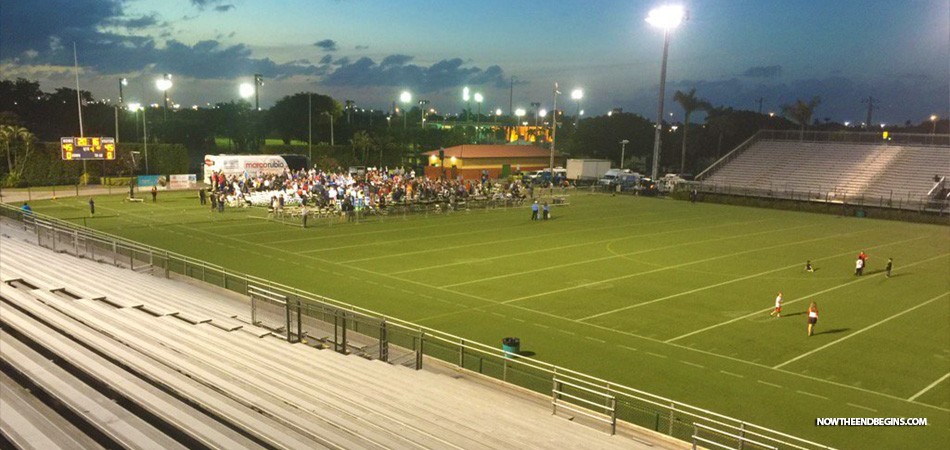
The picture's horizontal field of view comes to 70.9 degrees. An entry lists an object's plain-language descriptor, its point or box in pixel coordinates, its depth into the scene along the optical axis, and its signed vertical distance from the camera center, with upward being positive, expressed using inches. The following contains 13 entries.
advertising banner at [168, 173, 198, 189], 2165.8 -113.3
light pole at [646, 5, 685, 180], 2166.6 +463.3
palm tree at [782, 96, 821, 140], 3186.5 +250.0
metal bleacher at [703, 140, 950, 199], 2220.7 -17.0
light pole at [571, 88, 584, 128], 2529.3 +239.0
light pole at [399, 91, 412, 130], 3471.5 +287.4
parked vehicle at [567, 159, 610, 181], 2903.5 -52.6
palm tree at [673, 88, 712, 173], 3272.6 +284.0
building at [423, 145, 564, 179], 2923.2 -25.5
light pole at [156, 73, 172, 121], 2282.2 +216.9
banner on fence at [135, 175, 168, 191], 2119.8 -112.9
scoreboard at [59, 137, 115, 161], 1881.2 -12.0
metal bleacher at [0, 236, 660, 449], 336.2 -143.2
